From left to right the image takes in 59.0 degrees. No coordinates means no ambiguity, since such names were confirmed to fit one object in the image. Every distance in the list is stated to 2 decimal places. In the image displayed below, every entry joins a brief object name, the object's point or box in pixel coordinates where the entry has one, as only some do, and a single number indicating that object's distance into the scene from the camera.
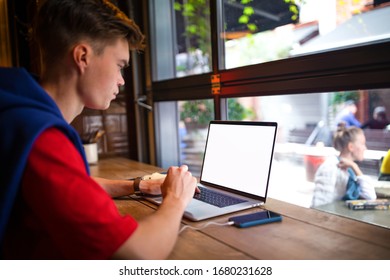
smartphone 0.92
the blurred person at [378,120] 2.28
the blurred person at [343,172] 2.09
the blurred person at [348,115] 2.68
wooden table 0.75
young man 0.61
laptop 1.06
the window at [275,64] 1.13
